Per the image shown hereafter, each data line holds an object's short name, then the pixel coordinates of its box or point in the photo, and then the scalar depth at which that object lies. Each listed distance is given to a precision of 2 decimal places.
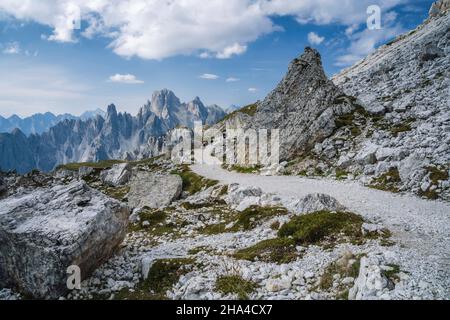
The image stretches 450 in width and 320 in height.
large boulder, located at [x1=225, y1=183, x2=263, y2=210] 32.06
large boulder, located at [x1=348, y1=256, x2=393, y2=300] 11.70
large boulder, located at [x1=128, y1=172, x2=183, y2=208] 40.19
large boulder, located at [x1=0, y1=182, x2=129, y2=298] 16.03
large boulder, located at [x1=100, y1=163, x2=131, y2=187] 62.80
